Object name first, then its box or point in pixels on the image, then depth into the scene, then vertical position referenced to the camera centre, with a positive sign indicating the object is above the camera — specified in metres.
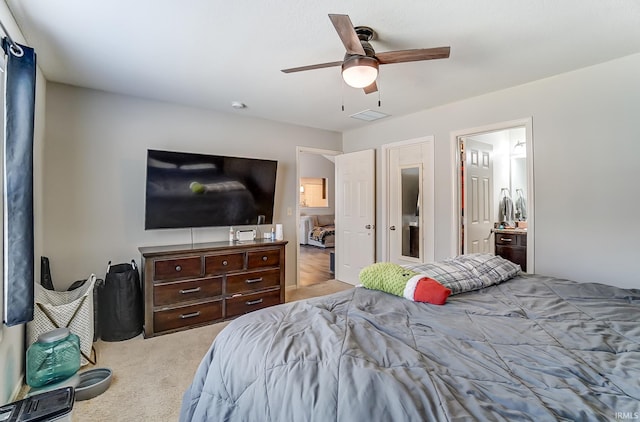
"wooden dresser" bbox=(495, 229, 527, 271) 4.20 -0.40
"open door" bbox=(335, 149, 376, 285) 4.59 +0.04
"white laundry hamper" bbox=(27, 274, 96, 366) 2.31 -0.78
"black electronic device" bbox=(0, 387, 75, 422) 1.24 -0.82
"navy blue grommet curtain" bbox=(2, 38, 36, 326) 1.68 +0.20
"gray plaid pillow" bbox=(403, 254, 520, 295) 1.85 -0.36
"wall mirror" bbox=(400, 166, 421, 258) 4.18 +0.08
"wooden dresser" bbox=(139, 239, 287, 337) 2.96 -0.70
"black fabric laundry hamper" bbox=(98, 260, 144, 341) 2.86 -0.85
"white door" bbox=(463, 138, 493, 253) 4.01 +0.27
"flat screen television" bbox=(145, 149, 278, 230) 3.23 +0.30
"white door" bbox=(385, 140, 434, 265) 4.01 +0.18
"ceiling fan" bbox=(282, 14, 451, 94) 1.87 +1.02
